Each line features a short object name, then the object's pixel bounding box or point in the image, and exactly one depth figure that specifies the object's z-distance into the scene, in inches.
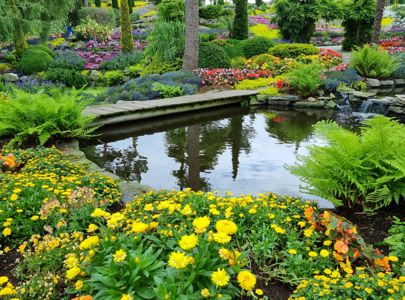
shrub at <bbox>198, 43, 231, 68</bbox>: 532.1
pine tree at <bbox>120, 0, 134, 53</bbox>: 706.8
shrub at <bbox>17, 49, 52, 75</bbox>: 610.2
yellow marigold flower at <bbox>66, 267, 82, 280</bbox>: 79.8
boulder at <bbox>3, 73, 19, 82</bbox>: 559.5
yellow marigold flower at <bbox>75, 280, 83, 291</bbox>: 80.4
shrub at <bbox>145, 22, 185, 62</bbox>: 552.4
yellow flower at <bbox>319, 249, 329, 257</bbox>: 99.6
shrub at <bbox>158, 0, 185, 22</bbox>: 595.5
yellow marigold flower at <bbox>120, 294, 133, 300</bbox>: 69.0
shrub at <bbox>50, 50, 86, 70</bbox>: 639.8
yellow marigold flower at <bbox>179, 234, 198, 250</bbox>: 73.8
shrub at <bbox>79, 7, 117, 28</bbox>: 1088.9
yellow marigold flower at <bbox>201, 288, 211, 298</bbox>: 72.4
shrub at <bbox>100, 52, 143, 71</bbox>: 663.8
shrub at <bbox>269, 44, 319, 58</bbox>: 614.9
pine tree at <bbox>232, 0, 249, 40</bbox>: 744.3
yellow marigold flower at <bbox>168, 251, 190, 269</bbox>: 69.4
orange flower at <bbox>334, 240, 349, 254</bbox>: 102.1
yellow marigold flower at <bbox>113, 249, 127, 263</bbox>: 76.1
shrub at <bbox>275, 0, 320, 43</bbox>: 740.0
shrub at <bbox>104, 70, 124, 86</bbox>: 590.6
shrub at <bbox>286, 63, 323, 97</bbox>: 405.1
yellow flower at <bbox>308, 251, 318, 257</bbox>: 101.8
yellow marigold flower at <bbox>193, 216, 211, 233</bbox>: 80.5
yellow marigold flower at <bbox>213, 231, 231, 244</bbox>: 77.9
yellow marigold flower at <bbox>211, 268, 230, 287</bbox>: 69.1
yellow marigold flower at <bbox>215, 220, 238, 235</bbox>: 80.3
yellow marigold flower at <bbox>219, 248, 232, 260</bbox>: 77.4
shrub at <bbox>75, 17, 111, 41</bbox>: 924.6
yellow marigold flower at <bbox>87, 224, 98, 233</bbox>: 89.7
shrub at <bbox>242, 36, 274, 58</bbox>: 631.2
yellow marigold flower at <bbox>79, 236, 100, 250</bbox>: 84.4
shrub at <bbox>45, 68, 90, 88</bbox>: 541.6
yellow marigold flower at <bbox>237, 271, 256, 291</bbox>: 73.9
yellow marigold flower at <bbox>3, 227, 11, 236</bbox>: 108.5
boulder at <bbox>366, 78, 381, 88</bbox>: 472.7
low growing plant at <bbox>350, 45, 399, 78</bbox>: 482.9
